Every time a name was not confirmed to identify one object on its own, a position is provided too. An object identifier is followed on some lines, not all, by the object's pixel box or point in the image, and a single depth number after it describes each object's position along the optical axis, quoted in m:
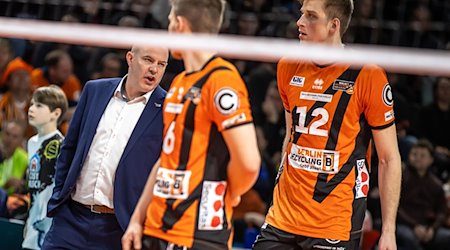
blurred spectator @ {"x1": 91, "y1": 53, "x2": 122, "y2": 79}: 19.23
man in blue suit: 10.42
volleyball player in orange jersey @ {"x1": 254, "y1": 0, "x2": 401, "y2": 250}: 10.07
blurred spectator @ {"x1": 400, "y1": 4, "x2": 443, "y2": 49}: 20.59
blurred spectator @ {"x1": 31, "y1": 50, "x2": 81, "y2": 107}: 19.28
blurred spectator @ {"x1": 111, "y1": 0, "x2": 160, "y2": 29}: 21.56
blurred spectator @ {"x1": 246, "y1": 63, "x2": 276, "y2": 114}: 18.95
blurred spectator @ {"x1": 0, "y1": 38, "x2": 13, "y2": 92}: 20.27
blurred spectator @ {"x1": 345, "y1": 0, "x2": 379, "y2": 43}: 20.83
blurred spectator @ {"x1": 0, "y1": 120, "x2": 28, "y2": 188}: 16.59
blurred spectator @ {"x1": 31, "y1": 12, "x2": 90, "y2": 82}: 20.78
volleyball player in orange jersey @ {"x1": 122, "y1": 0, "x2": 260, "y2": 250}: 8.29
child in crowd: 12.77
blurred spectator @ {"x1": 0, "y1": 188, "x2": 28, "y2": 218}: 14.62
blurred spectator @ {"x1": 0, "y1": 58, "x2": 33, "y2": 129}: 18.87
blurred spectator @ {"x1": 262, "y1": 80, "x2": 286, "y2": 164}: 18.31
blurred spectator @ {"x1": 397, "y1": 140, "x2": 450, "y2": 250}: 16.87
